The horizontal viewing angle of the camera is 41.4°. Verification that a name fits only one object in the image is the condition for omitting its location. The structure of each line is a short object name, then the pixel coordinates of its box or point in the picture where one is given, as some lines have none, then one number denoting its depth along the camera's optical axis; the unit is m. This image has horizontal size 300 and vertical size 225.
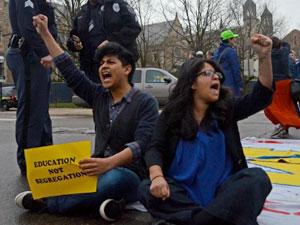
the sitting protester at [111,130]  2.40
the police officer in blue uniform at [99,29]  3.73
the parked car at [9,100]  18.31
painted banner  2.41
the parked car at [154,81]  14.65
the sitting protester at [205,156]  1.95
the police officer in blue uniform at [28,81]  3.54
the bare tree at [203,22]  32.78
